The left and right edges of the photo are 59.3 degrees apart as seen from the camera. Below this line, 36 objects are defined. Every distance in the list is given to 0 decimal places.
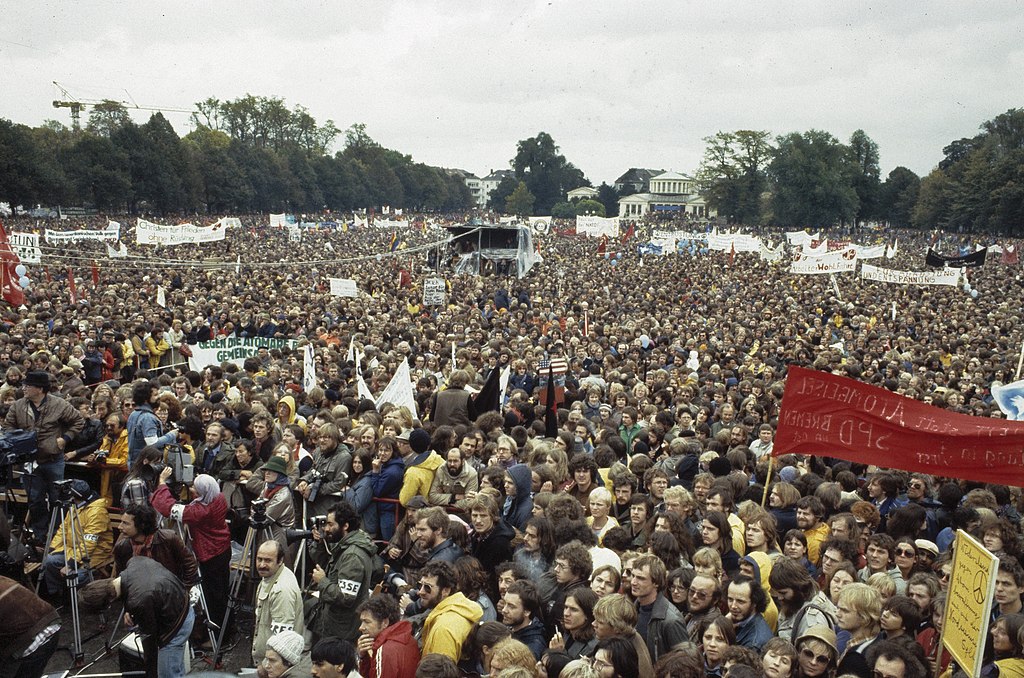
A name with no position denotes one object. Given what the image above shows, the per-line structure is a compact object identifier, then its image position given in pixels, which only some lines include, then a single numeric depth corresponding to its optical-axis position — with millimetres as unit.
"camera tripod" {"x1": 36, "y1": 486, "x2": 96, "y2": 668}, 6383
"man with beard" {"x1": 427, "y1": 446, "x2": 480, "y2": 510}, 7114
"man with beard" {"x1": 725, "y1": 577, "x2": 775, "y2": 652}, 4949
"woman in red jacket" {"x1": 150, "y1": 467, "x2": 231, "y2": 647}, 6523
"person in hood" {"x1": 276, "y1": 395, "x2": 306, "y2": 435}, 9555
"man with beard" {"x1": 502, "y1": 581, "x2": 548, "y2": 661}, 4883
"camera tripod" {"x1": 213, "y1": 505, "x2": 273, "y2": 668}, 6180
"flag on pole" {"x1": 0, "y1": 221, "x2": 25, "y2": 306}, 15703
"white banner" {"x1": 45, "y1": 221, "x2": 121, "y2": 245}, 31719
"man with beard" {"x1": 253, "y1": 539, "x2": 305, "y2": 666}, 5465
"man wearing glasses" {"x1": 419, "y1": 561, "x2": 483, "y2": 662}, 4754
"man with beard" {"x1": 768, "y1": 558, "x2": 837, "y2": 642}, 5160
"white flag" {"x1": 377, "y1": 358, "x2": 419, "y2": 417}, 10711
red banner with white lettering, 6449
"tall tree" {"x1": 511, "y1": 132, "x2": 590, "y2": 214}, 157250
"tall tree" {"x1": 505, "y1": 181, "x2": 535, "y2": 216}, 144000
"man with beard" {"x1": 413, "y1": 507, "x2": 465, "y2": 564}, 5688
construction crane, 143375
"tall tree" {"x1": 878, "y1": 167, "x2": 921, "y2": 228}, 111250
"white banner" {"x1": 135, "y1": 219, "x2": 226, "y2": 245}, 31547
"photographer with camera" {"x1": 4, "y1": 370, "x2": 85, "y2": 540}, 7859
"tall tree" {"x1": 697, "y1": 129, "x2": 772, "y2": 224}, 109562
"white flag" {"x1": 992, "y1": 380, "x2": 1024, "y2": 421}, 8953
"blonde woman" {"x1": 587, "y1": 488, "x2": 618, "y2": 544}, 6523
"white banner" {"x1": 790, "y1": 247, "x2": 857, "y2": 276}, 28619
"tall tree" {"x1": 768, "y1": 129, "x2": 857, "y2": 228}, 98188
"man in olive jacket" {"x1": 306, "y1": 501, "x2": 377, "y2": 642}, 5539
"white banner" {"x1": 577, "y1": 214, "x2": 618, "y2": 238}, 56062
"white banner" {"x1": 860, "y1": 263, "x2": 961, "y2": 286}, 26219
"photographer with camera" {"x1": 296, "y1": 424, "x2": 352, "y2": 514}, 7086
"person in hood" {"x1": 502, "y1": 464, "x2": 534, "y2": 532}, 7004
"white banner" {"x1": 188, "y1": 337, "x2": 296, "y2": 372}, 13961
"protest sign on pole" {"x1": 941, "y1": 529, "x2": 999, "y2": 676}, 3941
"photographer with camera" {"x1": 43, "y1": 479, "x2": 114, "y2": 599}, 6625
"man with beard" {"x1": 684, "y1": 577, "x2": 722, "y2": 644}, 5107
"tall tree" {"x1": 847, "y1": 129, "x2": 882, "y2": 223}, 112562
